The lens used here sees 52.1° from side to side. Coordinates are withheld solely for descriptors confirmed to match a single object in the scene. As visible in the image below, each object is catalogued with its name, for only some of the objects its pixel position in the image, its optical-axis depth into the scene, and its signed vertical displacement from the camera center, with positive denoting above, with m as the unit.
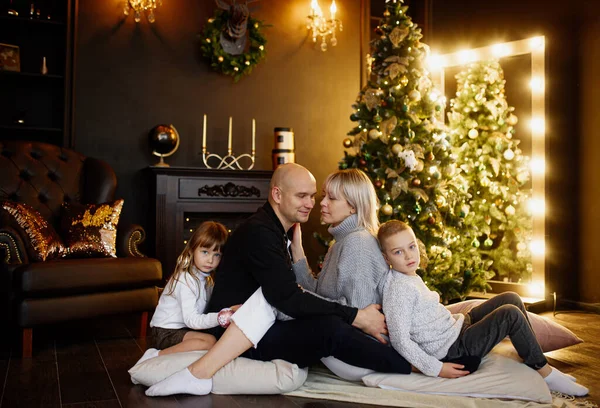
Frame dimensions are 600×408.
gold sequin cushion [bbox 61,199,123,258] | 3.95 -0.15
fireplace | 4.99 +0.07
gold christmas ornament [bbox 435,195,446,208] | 4.67 +0.07
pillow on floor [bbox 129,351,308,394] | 2.61 -0.72
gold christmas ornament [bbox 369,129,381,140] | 4.67 +0.58
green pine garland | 5.41 +1.43
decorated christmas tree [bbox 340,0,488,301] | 4.63 +0.48
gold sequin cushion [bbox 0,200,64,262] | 3.72 -0.14
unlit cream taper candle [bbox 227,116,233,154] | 5.44 +0.61
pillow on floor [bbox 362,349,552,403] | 2.53 -0.72
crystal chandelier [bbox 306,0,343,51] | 5.92 +1.82
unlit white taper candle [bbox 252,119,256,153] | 5.52 +0.67
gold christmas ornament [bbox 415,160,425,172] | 4.62 +0.33
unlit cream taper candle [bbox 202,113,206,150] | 5.38 +0.60
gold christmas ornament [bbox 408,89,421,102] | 4.70 +0.88
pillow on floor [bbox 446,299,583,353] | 3.14 -0.63
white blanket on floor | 2.46 -0.78
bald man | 2.58 -0.45
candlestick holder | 5.45 +0.46
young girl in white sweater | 2.93 -0.40
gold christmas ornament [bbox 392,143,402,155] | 4.59 +0.46
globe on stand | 5.14 +0.56
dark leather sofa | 3.45 -0.35
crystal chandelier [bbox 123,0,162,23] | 5.19 +1.71
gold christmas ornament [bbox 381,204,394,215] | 4.53 +0.00
